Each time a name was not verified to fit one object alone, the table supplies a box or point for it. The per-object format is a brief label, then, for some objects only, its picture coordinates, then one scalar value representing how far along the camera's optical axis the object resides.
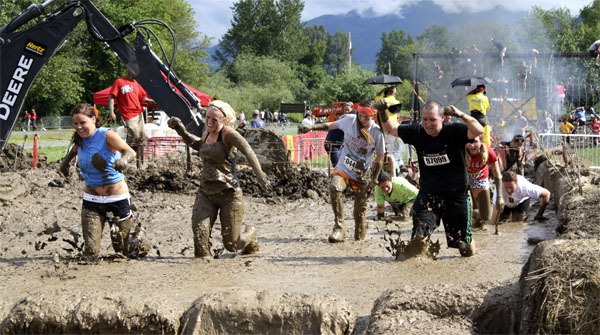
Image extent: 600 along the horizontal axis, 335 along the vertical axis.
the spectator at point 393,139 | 12.51
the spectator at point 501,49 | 20.12
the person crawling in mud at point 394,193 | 10.46
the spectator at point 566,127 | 23.03
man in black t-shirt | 7.36
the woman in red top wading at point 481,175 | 9.85
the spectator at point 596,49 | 13.26
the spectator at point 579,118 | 25.77
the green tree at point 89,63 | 50.56
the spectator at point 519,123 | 20.00
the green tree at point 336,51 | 148.50
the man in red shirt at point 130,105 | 14.67
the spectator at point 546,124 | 21.10
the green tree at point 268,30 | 110.19
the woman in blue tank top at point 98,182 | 7.72
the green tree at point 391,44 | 159.02
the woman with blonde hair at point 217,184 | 8.12
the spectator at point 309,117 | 26.84
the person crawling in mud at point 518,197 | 11.12
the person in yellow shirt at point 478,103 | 14.46
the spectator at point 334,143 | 12.75
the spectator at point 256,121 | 23.05
